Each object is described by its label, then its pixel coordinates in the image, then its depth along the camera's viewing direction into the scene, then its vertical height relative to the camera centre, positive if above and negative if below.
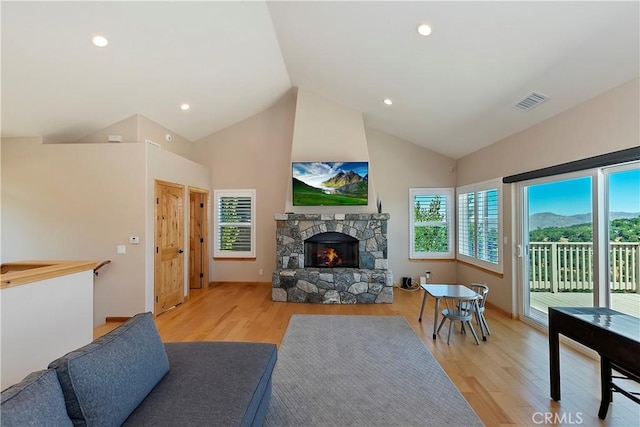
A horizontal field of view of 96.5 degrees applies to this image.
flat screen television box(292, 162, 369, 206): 5.39 +0.67
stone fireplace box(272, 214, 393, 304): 5.04 -0.80
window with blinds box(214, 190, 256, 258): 6.34 -0.10
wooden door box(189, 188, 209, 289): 6.10 -0.53
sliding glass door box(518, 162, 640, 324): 2.78 -0.26
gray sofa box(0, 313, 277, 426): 1.12 -0.88
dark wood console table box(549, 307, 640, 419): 1.78 -0.82
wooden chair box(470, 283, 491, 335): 3.47 -1.14
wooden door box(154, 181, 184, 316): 4.43 -0.48
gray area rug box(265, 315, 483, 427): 2.12 -1.47
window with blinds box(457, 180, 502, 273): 4.61 -0.11
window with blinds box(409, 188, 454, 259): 6.18 -0.08
